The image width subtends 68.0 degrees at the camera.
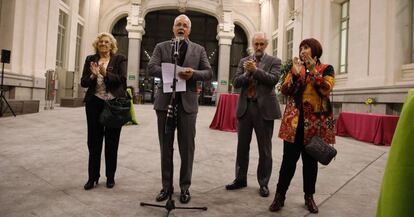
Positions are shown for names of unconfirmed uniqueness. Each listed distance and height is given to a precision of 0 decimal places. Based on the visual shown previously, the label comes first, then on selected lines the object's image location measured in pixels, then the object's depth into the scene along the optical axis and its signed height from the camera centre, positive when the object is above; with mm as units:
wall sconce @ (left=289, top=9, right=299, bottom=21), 15459 +5405
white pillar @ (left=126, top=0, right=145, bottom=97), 22000 +5252
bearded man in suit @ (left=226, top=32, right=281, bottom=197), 3473 +93
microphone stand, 2693 -64
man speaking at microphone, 3082 +89
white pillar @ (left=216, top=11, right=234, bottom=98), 22750 +4960
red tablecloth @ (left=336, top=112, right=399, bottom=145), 7512 -113
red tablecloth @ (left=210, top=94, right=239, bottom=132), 8734 +69
